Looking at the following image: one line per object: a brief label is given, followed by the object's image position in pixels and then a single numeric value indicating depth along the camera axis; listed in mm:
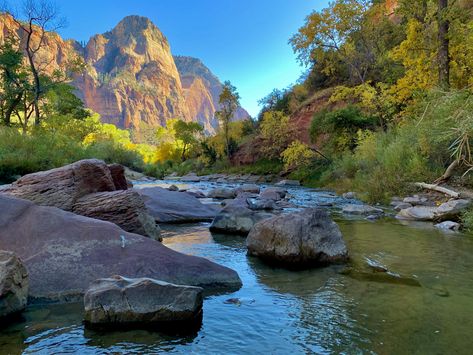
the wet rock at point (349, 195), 16203
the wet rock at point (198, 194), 17103
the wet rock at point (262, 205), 12156
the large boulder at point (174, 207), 10312
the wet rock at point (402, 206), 12040
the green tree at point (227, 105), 46125
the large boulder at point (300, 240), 6035
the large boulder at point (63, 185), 6943
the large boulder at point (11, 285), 3686
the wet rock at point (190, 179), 36622
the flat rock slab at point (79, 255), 4406
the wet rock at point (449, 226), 8930
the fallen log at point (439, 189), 11311
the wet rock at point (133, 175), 38850
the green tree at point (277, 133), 34938
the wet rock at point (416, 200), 12091
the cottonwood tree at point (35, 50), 23688
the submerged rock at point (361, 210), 11617
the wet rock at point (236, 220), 8539
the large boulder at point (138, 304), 3580
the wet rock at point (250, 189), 18797
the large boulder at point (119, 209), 6883
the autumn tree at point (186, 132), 61594
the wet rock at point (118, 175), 9055
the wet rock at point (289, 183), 26694
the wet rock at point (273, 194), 15711
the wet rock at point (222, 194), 17219
